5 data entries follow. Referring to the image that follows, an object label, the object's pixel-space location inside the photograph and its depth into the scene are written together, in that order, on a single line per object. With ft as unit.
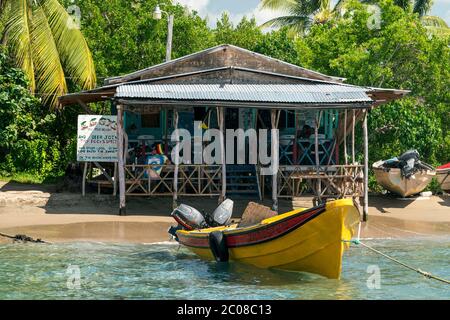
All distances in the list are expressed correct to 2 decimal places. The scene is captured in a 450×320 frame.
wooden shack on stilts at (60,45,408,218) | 61.67
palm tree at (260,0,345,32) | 119.44
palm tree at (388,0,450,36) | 109.09
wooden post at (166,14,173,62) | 86.15
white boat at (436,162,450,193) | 76.59
